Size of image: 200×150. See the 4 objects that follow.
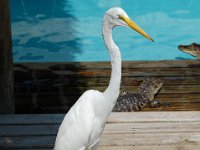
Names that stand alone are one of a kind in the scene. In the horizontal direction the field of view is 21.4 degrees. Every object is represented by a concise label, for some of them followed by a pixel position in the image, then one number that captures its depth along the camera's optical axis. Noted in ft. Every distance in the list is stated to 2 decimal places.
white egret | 10.39
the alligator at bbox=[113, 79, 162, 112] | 18.76
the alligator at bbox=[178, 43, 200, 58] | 25.64
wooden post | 13.91
